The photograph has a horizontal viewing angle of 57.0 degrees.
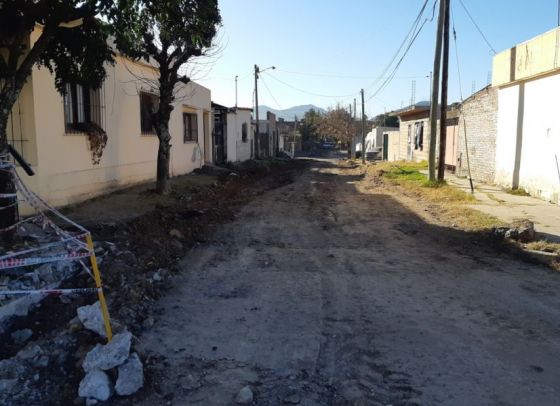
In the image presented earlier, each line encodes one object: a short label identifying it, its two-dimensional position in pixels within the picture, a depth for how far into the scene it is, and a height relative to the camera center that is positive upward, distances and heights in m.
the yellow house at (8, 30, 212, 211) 9.16 +0.07
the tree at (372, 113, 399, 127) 81.56 +2.02
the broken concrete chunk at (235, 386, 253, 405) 3.69 -1.87
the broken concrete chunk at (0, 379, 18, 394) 3.78 -1.83
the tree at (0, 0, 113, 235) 6.16 +1.28
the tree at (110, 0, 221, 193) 8.59 +1.92
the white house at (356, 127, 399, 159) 63.39 -0.86
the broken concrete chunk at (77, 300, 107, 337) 4.30 -1.53
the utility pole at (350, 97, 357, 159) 54.46 -0.98
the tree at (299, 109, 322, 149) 83.62 +0.84
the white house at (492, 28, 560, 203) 13.46 +0.53
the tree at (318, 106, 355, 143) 61.56 +1.25
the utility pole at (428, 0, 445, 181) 17.95 +1.37
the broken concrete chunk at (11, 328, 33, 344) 4.64 -1.80
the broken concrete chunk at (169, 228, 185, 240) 9.01 -1.72
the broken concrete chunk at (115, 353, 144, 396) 3.76 -1.78
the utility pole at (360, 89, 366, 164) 41.41 -0.22
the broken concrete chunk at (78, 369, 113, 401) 3.71 -1.80
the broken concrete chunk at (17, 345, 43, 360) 4.14 -1.74
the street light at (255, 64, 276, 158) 37.55 +2.08
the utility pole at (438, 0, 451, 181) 18.44 +1.14
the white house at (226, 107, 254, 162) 30.20 +0.02
